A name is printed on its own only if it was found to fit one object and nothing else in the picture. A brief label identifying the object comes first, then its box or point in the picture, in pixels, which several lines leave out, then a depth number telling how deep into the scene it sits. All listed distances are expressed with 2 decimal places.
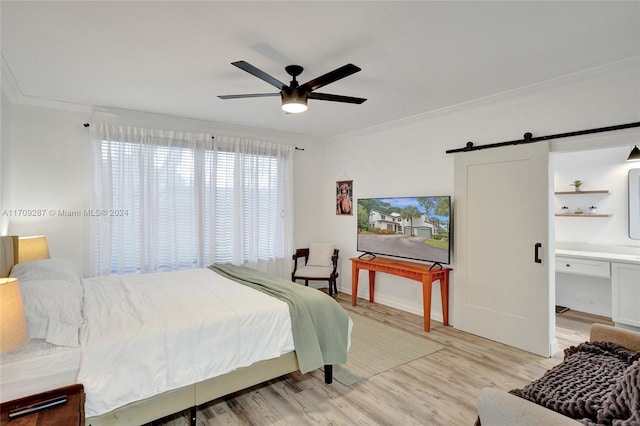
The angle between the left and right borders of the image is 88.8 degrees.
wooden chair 4.93
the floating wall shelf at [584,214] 4.34
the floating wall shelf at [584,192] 4.36
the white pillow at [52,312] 1.71
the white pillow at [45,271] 2.30
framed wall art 5.45
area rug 2.90
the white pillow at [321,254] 5.40
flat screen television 3.91
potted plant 4.52
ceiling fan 2.27
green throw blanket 2.49
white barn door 3.22
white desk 3.67
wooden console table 3.83
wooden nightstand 1.36
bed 1.71
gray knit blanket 1.26
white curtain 3.97
